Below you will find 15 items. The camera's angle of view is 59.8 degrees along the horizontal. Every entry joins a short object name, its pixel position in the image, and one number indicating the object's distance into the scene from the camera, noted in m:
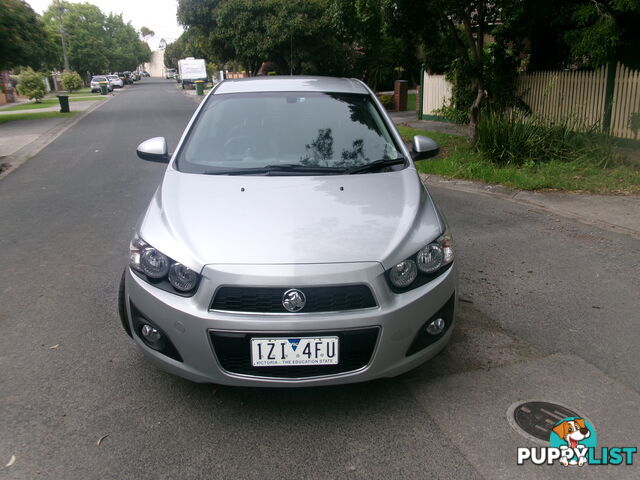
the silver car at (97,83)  48.25
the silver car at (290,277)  2.71
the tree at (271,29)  22.36
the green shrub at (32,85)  33.06
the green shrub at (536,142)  9.45
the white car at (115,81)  55.99
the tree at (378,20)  10.85
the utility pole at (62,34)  48.52
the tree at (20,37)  19.28
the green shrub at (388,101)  21.31
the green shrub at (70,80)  48.12
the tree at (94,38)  67.25
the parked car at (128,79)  79.19
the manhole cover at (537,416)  2.83
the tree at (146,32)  181.38
